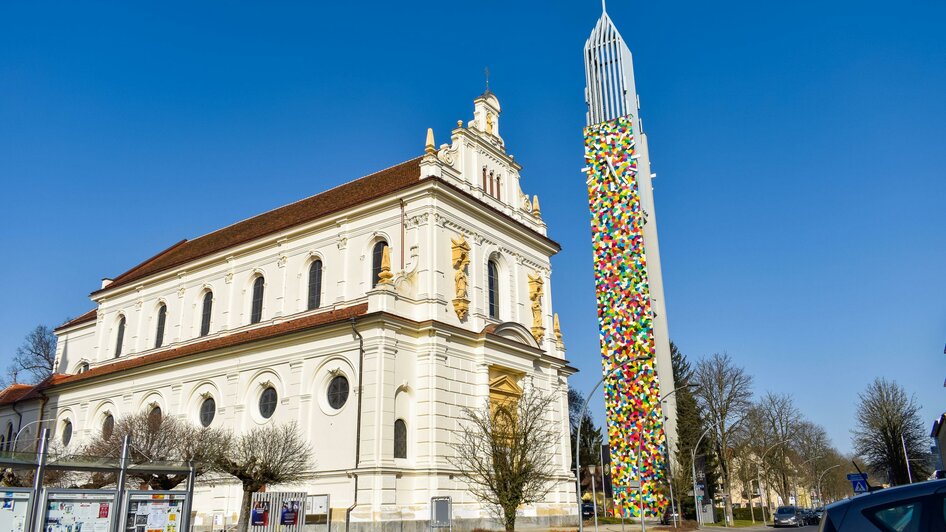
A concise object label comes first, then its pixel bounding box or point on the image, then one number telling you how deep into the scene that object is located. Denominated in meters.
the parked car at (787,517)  46.09
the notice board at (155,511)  14.82
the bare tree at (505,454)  29.23
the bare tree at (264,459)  28.70
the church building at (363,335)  30.45
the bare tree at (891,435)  58.56
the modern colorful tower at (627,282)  44.19
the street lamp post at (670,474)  38.09
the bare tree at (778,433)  68.69
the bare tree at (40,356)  65.38
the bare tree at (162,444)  29.86
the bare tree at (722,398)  58.41
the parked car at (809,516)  51.19
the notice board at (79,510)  13.51
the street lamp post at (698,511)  39.59
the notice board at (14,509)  13.00
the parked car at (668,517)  42.44
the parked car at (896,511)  5.74
